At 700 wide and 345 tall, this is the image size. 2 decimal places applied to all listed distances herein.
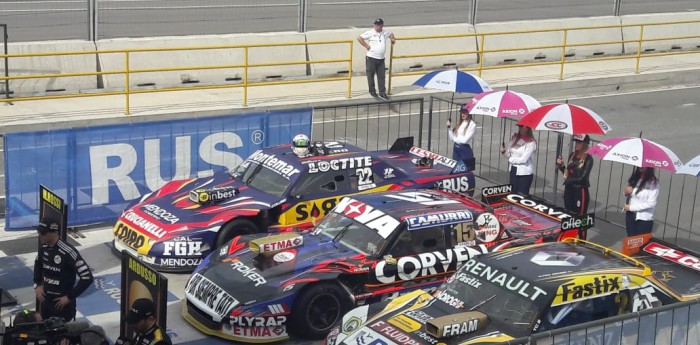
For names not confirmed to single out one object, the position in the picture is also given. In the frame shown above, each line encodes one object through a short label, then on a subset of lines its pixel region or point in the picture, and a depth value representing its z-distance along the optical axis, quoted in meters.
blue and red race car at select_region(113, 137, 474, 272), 12.87
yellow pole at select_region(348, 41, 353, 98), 21.45
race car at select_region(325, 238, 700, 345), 9.54
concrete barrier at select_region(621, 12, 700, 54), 27.53
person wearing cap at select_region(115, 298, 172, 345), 8.16
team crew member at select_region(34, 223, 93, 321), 9.83
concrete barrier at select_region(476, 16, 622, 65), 25.45
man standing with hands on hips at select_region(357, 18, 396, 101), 21.64
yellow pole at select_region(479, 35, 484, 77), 23.28
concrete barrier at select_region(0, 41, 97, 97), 20.17
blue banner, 14.19
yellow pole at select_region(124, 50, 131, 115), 19.14
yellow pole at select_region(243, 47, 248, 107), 20.28
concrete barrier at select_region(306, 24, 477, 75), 23.25
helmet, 14.01
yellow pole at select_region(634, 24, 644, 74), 25.03
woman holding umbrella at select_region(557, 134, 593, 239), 14.41
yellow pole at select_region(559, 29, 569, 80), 24.23
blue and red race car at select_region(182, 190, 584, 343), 10.91
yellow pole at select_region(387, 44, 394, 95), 22.13
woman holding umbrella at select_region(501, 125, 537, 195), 15.17
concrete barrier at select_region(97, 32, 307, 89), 21.17
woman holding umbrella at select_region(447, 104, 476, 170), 16.28
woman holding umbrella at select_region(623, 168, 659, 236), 13.34
